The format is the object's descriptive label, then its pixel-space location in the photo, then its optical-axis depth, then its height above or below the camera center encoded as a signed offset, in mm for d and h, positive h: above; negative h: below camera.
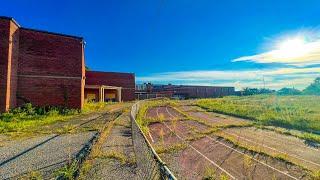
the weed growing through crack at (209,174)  3496 -2178
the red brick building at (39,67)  9969 +2453
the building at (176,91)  33849 +803
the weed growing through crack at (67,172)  3292 -1957
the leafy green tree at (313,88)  42422 +1219
